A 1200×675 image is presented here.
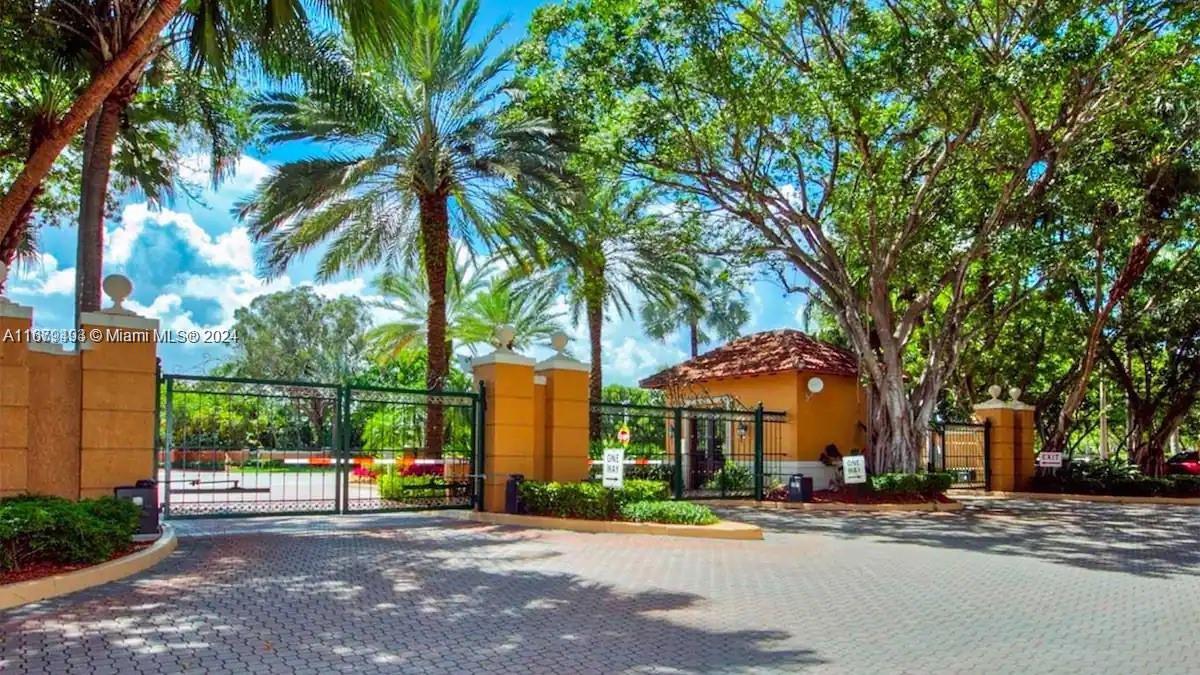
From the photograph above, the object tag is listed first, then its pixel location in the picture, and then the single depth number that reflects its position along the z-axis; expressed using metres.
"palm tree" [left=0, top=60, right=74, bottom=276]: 12.05
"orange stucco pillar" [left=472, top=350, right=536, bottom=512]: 13.96
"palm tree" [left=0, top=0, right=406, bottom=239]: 8.85
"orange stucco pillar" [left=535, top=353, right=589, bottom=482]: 14.66
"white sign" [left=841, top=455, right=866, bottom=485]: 18.36
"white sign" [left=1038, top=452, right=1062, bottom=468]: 23.06
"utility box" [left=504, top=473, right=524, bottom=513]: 13.73
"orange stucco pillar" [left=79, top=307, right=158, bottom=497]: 10.25
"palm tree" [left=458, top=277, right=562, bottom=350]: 31.69
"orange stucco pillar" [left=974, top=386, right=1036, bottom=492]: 23.58
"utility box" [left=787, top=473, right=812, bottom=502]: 18.45
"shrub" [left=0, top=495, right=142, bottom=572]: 7.73
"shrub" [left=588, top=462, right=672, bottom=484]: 17.36
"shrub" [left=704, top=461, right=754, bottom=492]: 18.92
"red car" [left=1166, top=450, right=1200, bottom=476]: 32.06
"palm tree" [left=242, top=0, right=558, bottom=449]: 17.17
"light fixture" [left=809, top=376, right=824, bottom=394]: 20.12
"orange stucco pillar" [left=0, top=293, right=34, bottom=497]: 9.35
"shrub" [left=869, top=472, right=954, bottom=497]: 18.53
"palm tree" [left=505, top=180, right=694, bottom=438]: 18.89
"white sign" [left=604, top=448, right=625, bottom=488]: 12.86
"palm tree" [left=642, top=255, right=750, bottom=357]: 24.70
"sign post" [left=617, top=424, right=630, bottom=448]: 15.91
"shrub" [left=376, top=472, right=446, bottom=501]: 14.06
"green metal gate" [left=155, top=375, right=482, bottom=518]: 11.94
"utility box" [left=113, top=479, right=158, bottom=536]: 10.14
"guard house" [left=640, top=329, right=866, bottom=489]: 20.55
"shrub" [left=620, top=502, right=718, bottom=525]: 12.59
